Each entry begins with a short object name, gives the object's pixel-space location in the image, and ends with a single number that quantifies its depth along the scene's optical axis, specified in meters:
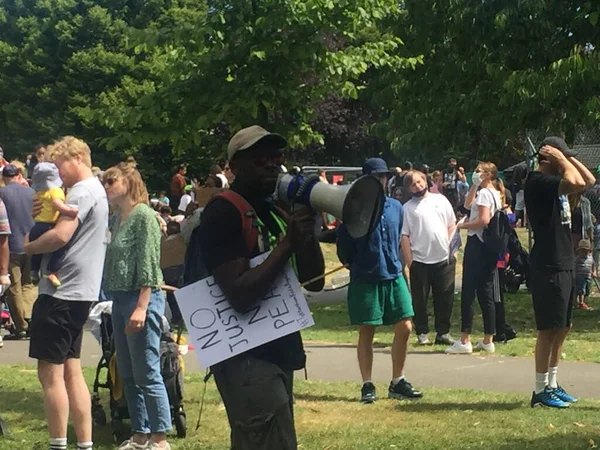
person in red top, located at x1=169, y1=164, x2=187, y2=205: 21.27
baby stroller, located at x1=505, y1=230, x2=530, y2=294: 12.88
